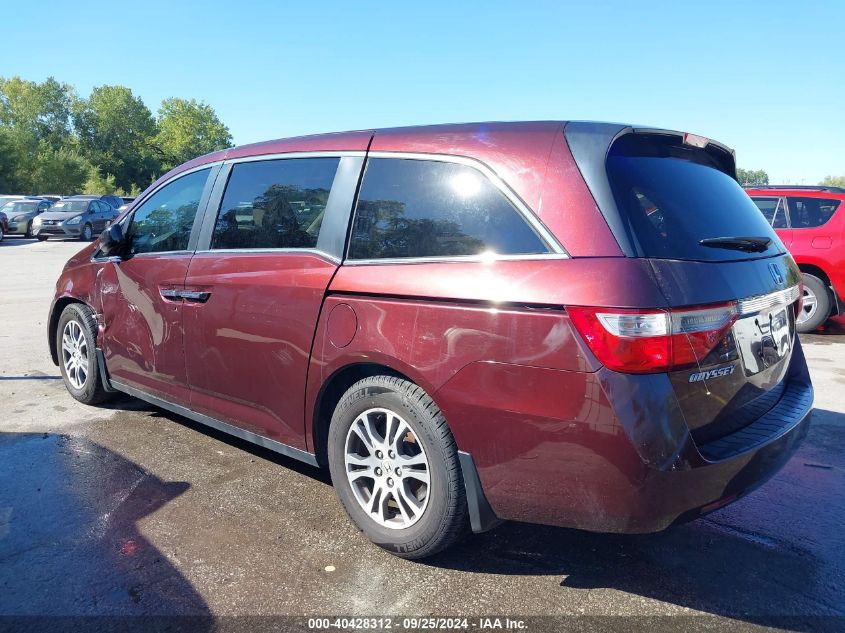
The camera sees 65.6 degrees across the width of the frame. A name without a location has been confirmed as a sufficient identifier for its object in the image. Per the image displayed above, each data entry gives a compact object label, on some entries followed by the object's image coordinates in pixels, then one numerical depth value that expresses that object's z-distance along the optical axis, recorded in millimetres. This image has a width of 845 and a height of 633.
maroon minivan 2244
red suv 7828
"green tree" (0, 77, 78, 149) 80938
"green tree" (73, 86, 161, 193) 83500
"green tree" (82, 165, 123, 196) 68062
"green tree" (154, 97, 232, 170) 96125
